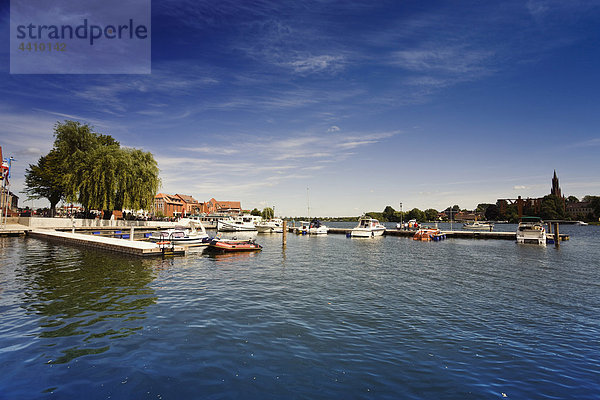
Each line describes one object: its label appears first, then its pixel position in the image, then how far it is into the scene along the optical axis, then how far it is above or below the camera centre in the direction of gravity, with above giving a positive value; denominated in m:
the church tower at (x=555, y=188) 190.38 +13.76
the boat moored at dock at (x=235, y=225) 85.12 -2.59
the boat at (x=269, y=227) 85.25 -3.34
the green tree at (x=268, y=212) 164.62 +1.72
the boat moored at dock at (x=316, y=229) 76.94 -3.81
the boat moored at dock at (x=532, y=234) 53.28 -4.36
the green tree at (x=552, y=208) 147.31 +0.77
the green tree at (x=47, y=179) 59.47 +8.30
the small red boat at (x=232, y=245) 35.97 -3.64
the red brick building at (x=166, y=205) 130.44 +5.30
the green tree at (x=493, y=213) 192.88 -1.46
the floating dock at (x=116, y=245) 29.70 -2.93
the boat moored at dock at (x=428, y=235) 64.28 -4.95
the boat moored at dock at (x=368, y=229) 69.56 -3.67
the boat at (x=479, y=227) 111.50 -6.18
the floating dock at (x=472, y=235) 62.88 -5.32
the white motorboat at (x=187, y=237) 36.84 -2.47
